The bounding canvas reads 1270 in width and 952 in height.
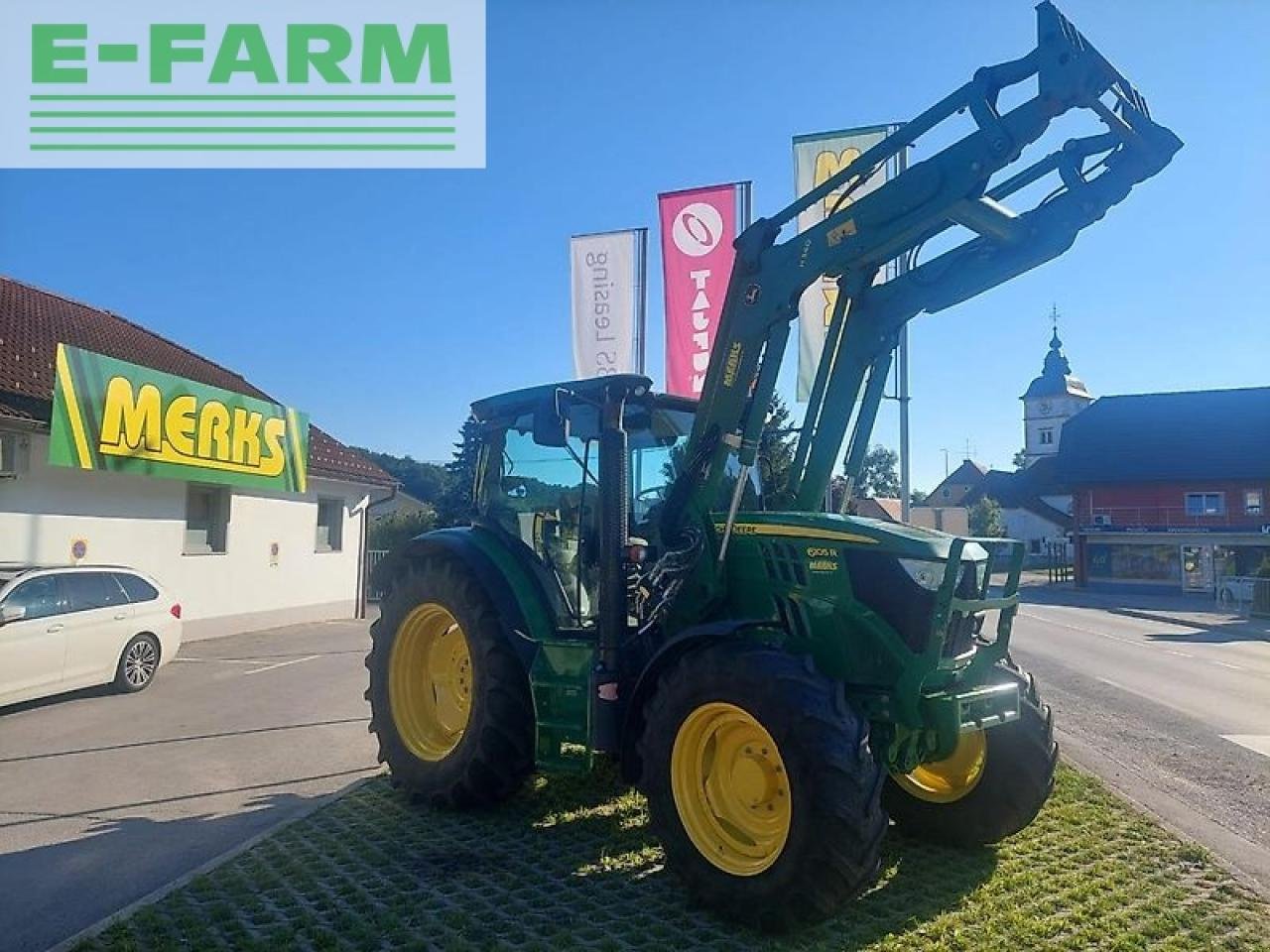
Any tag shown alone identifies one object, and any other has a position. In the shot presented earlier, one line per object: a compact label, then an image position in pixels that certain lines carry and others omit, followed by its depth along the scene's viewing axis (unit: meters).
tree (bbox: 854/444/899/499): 87.70
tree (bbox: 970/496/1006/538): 68.06
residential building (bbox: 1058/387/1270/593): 42.44
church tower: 74.88
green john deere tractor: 4.23
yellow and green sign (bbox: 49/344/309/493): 12.13
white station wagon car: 9.23
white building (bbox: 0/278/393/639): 12.51
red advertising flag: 13.48
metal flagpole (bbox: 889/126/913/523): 12.10
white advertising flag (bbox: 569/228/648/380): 14.51
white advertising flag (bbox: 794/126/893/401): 10.26
